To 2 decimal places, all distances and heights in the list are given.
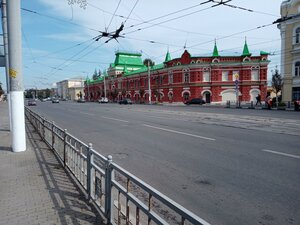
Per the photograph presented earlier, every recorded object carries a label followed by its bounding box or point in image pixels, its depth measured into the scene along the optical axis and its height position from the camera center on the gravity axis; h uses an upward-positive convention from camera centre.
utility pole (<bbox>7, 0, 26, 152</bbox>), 7.51 +0.74
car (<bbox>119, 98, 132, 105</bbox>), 60.30 -0.97
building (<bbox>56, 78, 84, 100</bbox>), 133.88 +5.82
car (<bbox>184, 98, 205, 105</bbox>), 47.78 -0.82
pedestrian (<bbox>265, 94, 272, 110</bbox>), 31.92 -0.82
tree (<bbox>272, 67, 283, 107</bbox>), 36.78 +1.87
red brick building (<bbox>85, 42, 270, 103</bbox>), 49.22 +3.79
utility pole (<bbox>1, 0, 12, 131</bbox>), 10.58 +3.07
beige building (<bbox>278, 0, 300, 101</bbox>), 35.12 +5.93
